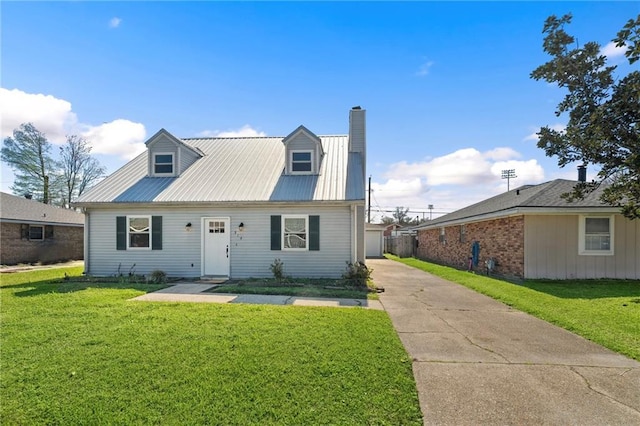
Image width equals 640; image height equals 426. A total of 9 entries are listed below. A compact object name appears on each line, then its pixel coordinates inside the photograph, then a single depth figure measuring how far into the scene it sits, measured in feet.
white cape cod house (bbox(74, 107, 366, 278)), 36.81
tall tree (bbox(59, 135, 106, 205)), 104.88
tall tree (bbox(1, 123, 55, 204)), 92.89
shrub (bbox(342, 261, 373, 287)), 33.81
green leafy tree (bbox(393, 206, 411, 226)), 208.03
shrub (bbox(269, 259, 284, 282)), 35.78
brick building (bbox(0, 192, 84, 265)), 55.26
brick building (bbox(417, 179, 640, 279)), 36.96
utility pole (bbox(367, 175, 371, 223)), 128.98
